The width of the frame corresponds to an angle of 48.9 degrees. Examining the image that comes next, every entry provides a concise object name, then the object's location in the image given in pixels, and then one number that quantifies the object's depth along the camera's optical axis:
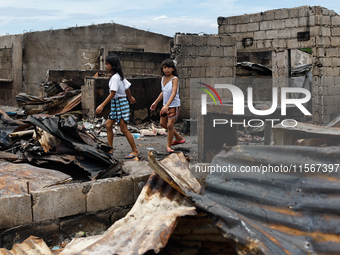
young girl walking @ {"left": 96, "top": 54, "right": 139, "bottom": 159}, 5.55
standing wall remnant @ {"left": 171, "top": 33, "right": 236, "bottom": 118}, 9.29
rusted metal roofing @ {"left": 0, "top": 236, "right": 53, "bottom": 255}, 2.77
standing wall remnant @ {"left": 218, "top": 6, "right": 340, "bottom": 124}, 10.24
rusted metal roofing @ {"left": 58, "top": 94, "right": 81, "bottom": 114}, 9.60
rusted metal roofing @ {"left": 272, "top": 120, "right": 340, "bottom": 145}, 3.01
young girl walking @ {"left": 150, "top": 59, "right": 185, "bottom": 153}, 5.77
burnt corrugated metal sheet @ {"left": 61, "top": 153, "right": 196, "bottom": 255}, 2.27
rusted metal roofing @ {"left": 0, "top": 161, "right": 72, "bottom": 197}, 3.36
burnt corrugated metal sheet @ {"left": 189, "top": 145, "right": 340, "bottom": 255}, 2.12
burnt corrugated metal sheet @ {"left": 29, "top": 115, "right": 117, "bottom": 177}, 4.30
